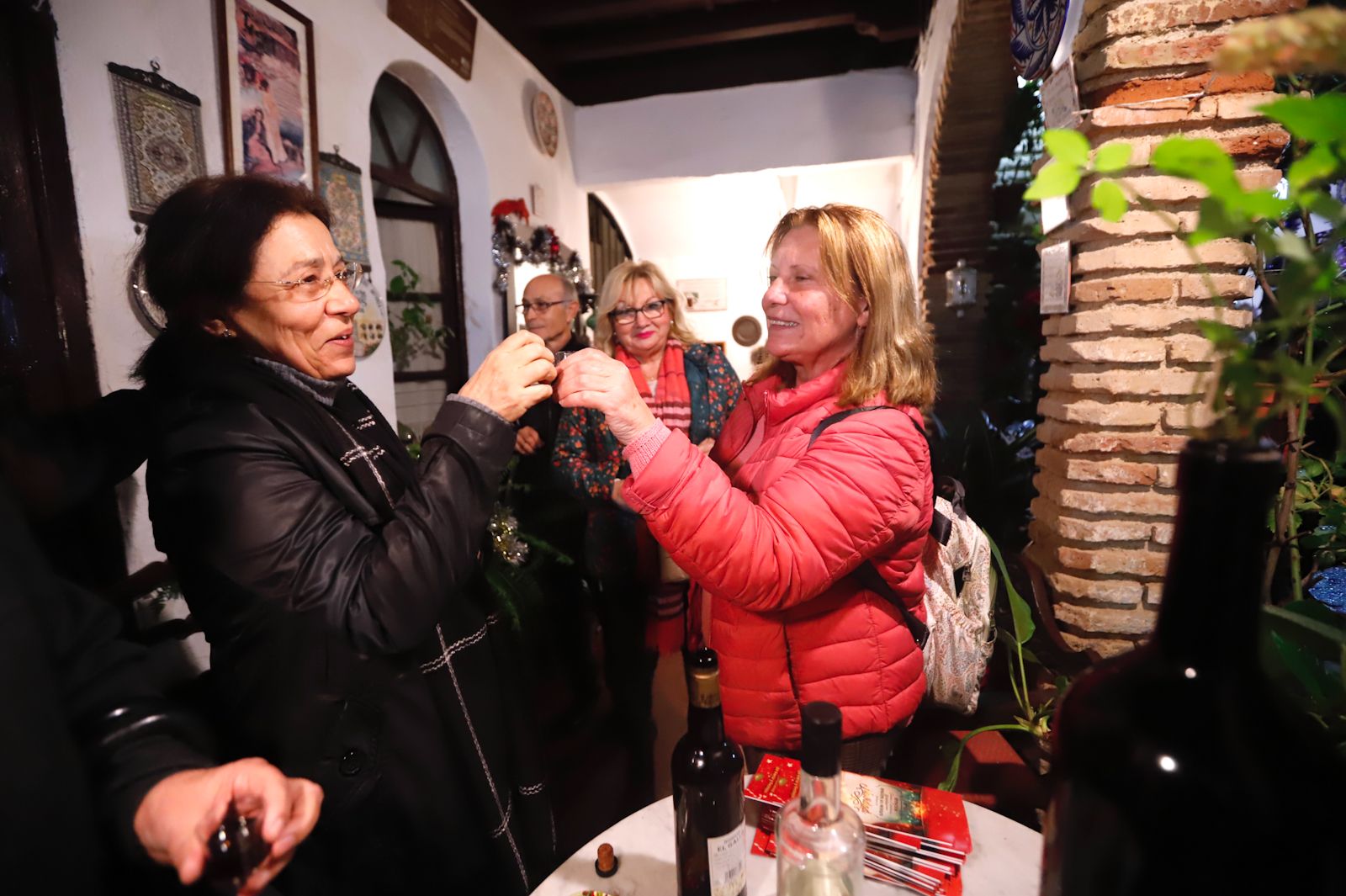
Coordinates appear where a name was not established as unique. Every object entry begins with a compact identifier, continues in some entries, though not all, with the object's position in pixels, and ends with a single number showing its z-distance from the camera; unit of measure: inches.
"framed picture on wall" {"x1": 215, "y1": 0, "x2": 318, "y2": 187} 83.0
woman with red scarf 93.0
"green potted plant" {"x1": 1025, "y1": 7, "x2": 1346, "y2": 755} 14.2
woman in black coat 38.0
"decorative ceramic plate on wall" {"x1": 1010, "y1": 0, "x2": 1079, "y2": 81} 75.2
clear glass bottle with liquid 24.8
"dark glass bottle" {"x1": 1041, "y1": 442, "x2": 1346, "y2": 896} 17.4
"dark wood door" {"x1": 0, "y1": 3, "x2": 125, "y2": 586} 57.7
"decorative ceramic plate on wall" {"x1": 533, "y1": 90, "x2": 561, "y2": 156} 179.8
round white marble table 34.1
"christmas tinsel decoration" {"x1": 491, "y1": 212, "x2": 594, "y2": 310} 159.8
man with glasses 108.9
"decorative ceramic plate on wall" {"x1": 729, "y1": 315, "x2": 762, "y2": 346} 305.9
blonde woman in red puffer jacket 40.4
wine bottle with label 31.5
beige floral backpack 58.2
